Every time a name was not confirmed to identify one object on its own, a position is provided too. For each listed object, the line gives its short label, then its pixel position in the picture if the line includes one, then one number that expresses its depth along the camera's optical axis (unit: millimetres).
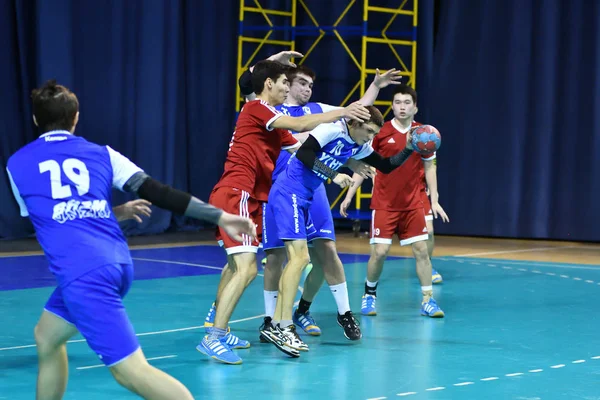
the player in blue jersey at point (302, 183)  10478
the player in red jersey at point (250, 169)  9917
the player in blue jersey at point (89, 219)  6156
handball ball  11133
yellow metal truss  23666
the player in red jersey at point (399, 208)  12974
